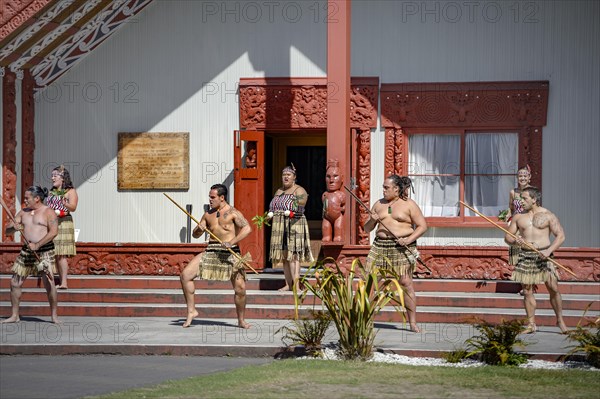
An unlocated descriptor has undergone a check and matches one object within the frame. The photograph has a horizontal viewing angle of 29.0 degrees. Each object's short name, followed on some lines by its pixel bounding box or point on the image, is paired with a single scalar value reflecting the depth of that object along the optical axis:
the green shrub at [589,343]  11.62
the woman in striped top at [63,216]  17.11
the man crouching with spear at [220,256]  14.42
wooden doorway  20.36
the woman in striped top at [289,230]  16.41
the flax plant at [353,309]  11.98
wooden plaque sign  19.61
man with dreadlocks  14.48
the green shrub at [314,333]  12.42
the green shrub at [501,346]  11.81
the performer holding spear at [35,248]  14.93
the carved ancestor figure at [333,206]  16.75
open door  19.08
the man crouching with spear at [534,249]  13.91
